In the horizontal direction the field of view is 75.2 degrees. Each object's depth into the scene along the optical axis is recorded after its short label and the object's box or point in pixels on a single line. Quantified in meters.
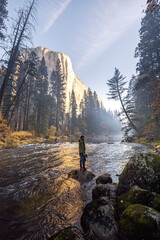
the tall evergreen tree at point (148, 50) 16.80
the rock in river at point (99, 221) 2.02
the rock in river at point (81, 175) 5.15
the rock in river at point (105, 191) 3.36
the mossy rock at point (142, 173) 2.93
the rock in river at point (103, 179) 4.49
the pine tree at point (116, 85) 22.27
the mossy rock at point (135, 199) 2.30
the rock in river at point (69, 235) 1.70
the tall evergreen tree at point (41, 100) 26.75
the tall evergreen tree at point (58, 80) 35.81
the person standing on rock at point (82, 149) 6.39
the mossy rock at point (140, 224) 1.58
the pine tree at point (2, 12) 12.38
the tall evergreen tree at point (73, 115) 44.08
